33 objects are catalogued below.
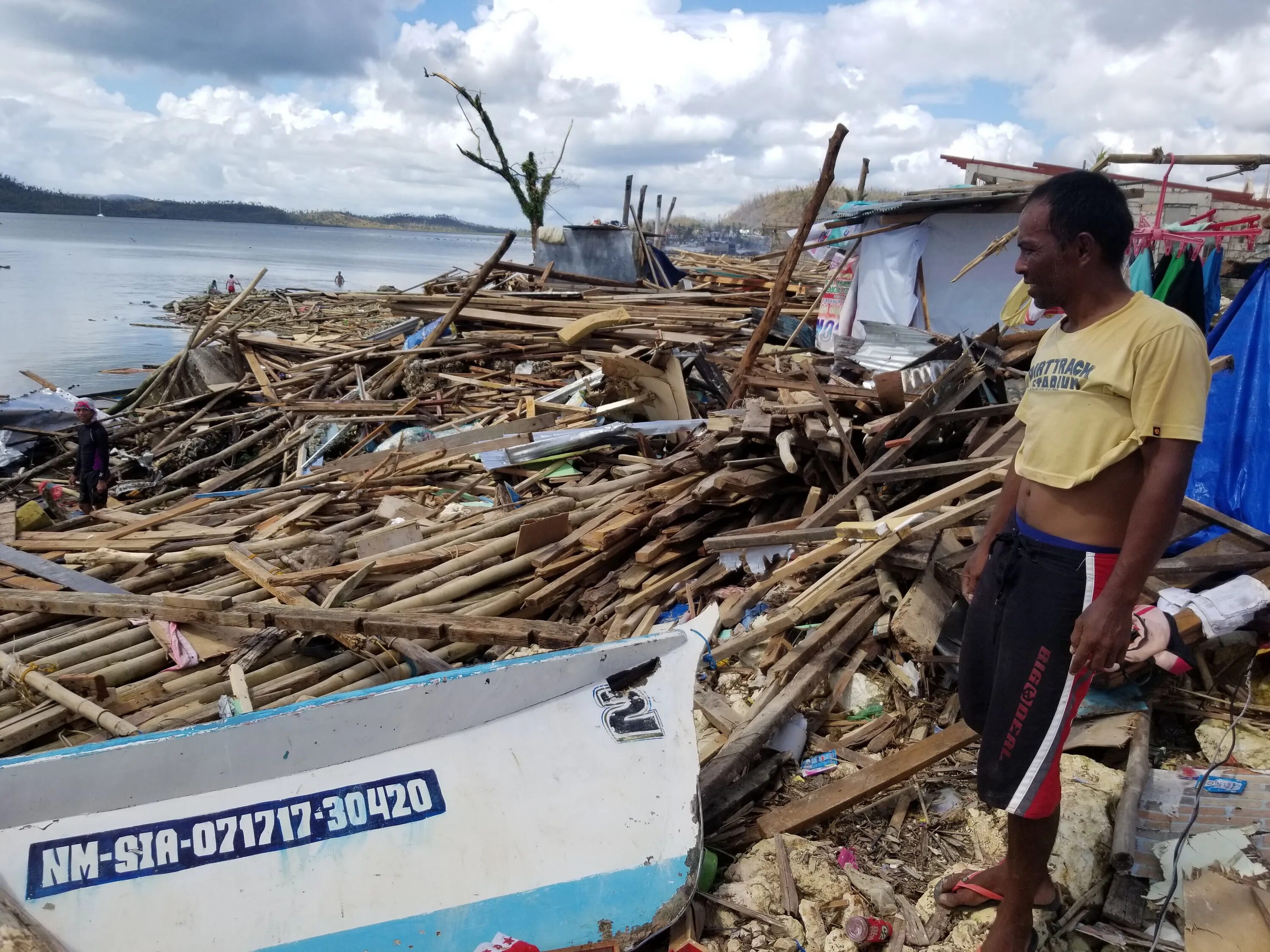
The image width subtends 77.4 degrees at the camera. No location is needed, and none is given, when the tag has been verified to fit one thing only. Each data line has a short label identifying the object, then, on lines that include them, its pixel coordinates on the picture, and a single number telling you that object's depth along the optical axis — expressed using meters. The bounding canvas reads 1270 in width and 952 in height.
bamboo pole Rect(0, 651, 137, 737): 3.67
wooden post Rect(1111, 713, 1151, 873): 2.62
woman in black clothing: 8.62
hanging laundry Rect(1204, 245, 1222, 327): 5.17
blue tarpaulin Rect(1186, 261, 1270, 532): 4.07
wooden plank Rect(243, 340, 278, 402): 11.22
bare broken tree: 20.77
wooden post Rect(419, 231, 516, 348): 11.31
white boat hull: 2.75
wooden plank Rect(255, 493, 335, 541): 6.18
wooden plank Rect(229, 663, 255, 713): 3.80
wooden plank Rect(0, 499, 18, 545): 6.38
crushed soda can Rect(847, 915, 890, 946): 2.59
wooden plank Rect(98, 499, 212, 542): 6.21
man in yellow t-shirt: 1.83
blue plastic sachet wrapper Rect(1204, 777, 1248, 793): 2.79
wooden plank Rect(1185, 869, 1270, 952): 2.14
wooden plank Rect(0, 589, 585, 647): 3.91
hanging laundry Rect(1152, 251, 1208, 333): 5.11
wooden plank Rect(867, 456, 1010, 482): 4.41
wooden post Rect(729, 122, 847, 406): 6.79
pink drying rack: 4.84
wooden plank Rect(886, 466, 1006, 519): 4.09
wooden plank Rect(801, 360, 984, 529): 4.59
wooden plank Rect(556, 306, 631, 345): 9.84
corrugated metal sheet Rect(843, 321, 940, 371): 8.77
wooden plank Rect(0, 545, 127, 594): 5.15
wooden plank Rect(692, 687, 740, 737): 3.64
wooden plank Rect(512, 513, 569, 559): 5.28
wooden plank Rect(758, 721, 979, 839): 3.05
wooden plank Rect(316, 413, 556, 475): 7.81
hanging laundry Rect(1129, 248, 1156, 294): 5.36
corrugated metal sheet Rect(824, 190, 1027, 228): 9.04
